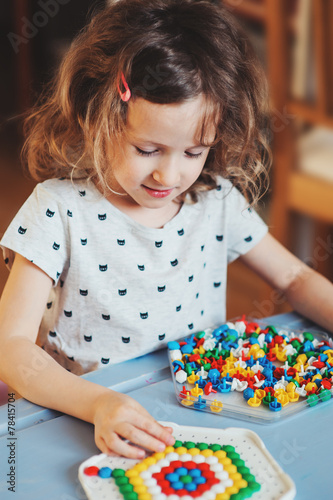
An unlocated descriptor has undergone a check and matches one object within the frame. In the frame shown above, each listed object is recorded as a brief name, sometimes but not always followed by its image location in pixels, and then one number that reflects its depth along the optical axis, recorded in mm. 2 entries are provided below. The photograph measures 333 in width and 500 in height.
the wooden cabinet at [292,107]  2158
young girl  792
